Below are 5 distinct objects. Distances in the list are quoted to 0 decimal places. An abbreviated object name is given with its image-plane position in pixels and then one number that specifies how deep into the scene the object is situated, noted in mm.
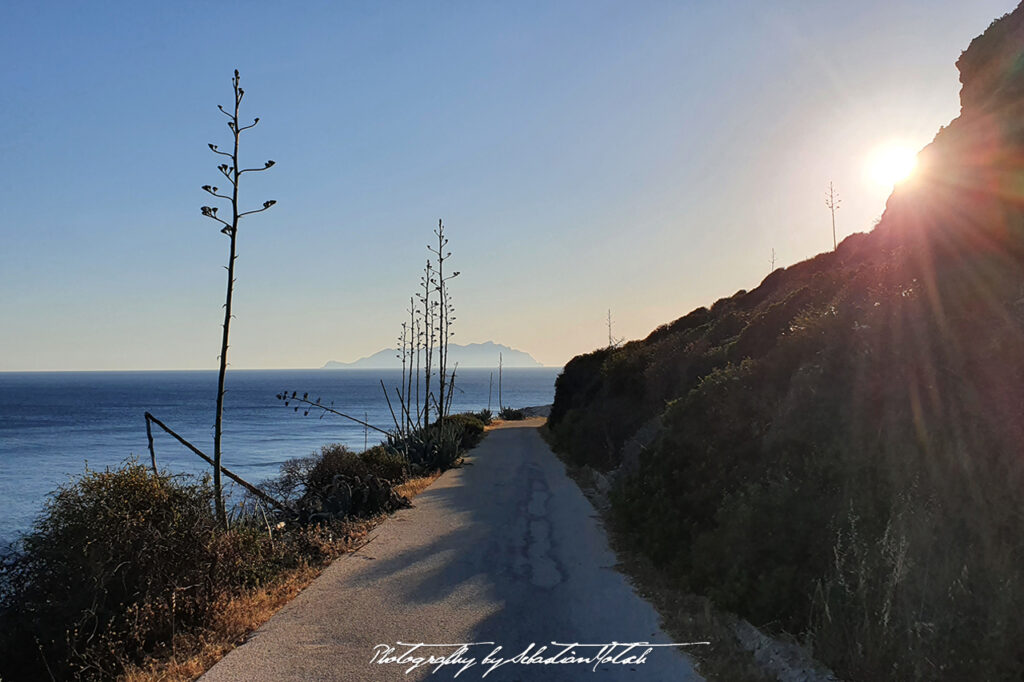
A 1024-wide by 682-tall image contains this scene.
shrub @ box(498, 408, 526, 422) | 49781
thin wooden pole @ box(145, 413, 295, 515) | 9719
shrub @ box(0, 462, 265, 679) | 5285
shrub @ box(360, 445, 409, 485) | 15727
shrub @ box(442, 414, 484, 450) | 26312
